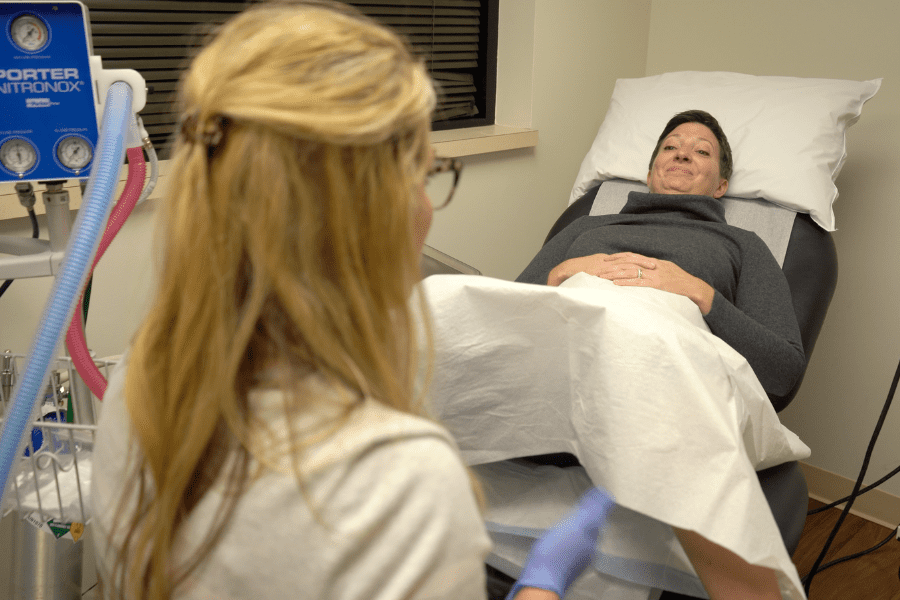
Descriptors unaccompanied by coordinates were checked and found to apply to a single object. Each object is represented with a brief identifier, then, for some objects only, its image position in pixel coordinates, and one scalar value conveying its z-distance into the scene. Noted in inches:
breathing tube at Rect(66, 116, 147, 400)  36.6
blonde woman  18.9
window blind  65.8
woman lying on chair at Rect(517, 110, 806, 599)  53.0
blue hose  28.9
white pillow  72.4
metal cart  37.3
